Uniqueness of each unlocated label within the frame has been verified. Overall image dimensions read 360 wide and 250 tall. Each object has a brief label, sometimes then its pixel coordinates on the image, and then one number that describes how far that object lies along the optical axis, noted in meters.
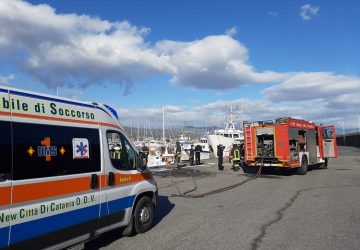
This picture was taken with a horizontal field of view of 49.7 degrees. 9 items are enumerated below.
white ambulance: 4.84
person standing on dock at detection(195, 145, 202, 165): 26.61
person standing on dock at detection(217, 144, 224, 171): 22.95
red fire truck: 19.50
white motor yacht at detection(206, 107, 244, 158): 42.75
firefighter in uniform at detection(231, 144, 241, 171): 22.89
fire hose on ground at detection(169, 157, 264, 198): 12.34
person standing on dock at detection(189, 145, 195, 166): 26.66
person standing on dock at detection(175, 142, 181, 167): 26.38
